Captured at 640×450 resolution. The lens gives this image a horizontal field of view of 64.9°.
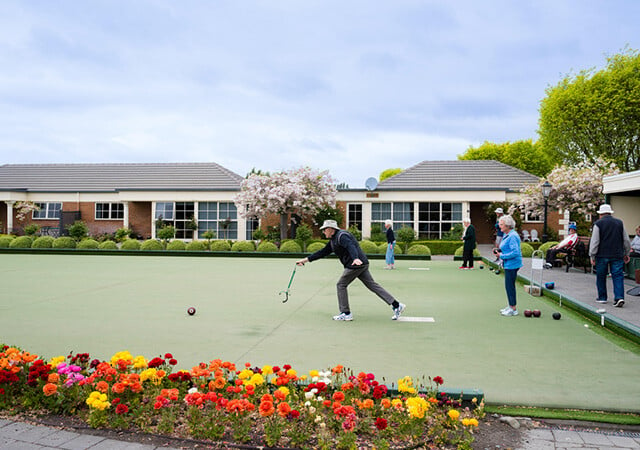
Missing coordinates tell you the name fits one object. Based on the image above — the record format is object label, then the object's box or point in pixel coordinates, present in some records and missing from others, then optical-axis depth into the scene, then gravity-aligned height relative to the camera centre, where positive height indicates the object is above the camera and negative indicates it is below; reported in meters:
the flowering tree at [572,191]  26.03 +1.92
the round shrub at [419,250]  22.39 -0.98
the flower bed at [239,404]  3.45 -1.33
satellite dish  30.83 +2.80
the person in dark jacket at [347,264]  7.68 -0.54
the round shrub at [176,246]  25.09 -0.79
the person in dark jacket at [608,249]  8.78 -0.39
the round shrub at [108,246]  24.77 -0.76
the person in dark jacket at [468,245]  16.41 -0.58
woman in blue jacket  8.05 -0.46
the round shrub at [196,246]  24.92 -0.81
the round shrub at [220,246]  24.61 -0.80
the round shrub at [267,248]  24.14 -0.89
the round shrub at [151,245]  24.94 -0.74
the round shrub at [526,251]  21.27 -0.99
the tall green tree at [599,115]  29.80 +6.93
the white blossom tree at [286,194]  26.86 +1.94
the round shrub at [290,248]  23.80 -0.89
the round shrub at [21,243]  25.77 -0.60
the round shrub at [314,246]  23.34 -0.80
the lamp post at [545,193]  20.17 +1.39
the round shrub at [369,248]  23.25 -0.89
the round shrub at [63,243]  25.84 -0.62
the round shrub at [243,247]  24.46 -0.85
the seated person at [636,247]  12.23 -0.50
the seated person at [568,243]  14.65 -0.46
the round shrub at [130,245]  25.11 -0.73
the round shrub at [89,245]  25.08 -0.71
